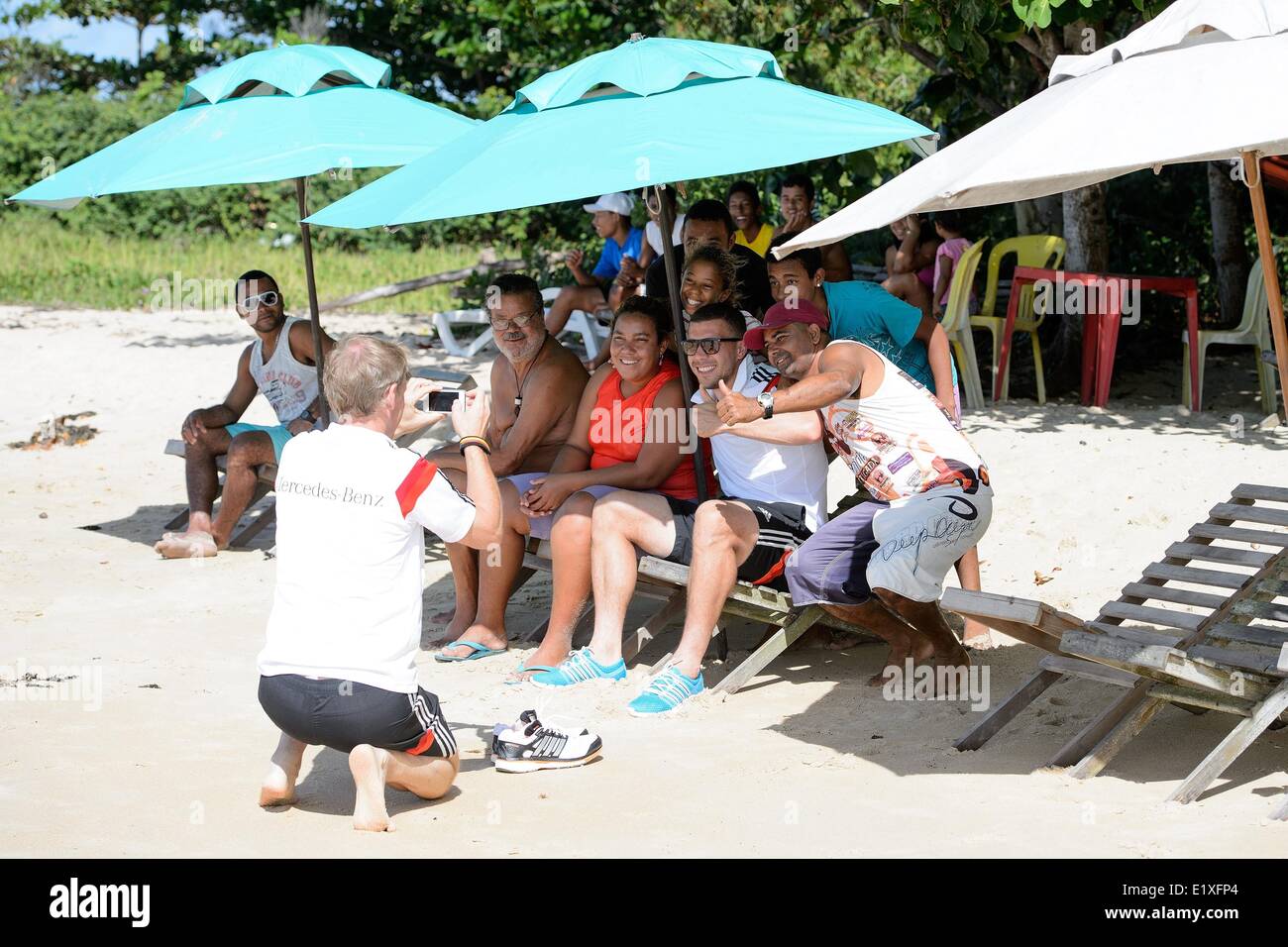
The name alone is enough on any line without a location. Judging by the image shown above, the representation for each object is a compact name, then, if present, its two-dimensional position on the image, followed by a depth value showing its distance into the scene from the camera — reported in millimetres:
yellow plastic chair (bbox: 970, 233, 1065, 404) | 9734
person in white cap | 8711
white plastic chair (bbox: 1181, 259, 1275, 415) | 9219
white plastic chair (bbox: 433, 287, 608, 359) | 10758
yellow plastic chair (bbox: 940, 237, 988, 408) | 9445
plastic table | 9297
